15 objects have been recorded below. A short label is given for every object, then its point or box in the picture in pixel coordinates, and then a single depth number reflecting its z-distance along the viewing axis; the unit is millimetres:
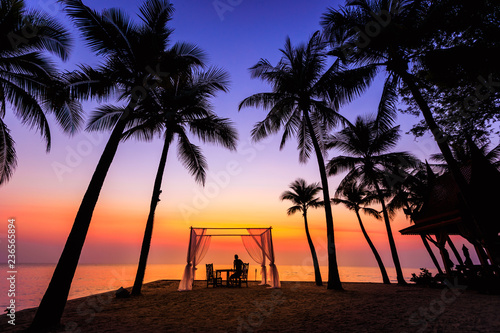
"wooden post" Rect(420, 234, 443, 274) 14506
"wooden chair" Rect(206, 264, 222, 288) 13974
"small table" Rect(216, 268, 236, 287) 13719
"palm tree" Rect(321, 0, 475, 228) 8023
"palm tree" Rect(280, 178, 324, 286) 19844
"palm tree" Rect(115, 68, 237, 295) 10461
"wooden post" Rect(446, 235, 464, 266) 12977
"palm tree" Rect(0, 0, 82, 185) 7402
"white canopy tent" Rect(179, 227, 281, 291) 12537
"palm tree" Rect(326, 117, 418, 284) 17125
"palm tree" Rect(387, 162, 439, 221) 19281
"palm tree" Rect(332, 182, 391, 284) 19650
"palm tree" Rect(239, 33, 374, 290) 11922
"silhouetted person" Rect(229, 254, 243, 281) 13727
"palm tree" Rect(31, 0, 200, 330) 5852
